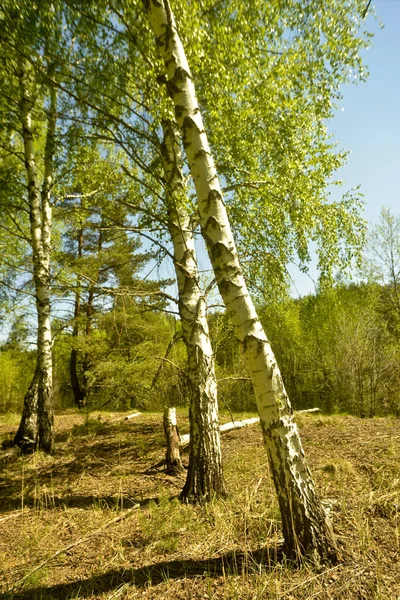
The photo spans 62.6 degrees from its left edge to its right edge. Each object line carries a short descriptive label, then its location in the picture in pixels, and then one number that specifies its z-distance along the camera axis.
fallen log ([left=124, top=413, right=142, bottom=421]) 9.25
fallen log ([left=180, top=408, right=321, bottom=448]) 5.94
